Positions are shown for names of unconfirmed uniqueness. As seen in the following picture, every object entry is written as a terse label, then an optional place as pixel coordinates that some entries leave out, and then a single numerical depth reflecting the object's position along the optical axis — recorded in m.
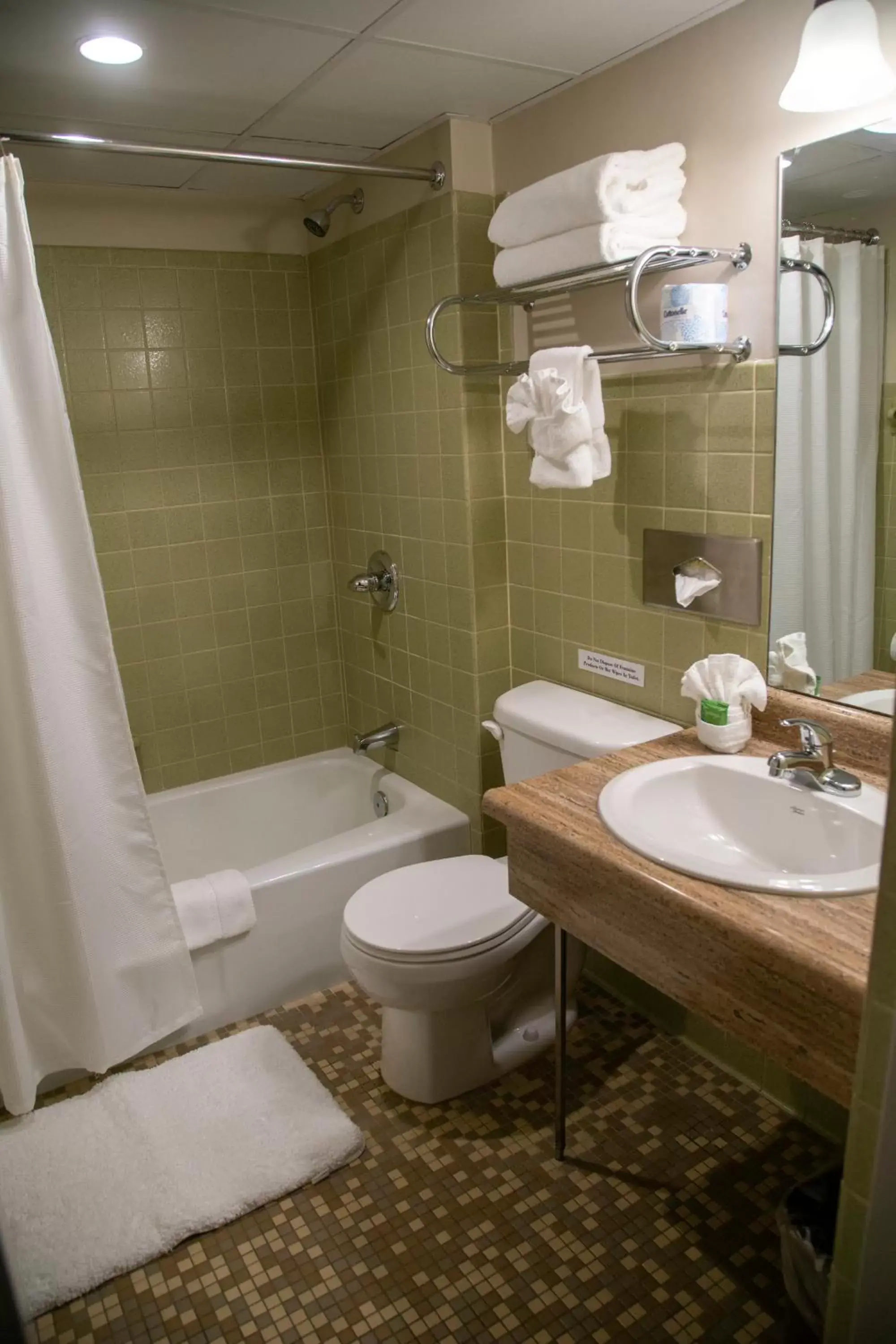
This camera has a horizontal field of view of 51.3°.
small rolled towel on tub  2.19
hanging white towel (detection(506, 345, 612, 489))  1.80
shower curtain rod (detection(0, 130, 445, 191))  1.69
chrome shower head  2.45
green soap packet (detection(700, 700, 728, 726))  1.67
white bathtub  2.29
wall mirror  1.46
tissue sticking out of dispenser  1.82
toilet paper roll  1.62
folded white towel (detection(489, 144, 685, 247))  1.66
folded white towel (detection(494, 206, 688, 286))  1.70
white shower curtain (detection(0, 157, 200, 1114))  1.75
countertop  1.09
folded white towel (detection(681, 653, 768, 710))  1.68
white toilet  1.86
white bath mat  1.68
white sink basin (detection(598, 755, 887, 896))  1.34
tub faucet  2.79
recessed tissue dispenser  1.75
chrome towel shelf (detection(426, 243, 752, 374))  1.57
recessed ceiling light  1.61
